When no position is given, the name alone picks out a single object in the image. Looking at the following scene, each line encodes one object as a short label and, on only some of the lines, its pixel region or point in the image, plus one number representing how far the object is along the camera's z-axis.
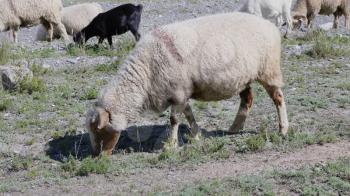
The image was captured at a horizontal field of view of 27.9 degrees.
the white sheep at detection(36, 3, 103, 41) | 20.61
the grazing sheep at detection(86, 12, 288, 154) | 8.30
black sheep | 16.19
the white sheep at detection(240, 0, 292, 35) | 16.77
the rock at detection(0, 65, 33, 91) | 11.42
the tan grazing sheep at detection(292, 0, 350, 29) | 21.23
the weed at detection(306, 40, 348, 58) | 13.26
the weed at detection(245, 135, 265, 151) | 8.23
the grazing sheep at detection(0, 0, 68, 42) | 17.25
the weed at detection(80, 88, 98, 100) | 11.05
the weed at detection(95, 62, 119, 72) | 12.82
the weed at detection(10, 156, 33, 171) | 8.22
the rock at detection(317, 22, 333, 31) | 22.30
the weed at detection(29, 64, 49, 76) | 12.58
